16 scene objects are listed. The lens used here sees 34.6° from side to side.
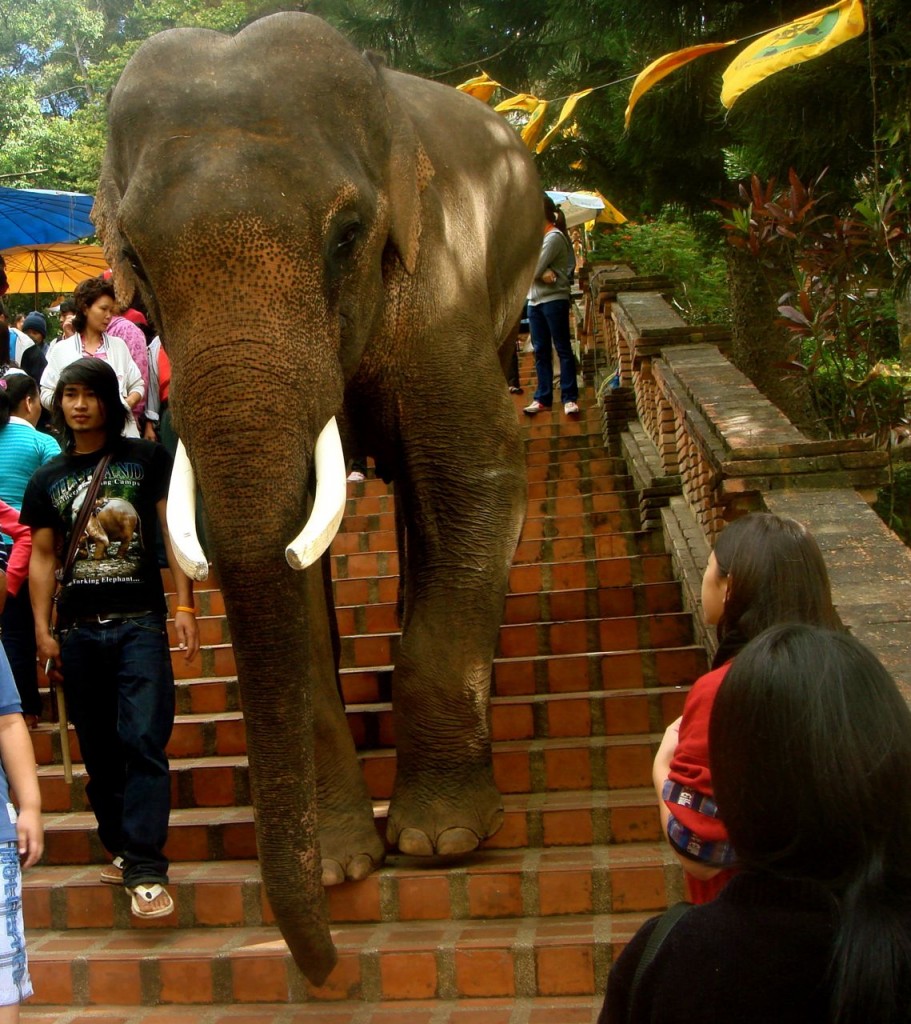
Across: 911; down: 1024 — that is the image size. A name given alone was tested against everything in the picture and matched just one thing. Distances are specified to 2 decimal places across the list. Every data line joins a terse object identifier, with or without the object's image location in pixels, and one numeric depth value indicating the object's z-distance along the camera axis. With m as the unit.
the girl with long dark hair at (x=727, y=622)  2.58
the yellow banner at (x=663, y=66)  7.55
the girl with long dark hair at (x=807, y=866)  1.59
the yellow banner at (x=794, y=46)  6.50
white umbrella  16.59
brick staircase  4.41
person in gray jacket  11.17
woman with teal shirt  6.18
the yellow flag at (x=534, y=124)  9.41
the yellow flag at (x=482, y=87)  10.34
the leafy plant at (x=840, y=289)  7.48
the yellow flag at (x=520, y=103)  9.91
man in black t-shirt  4.81
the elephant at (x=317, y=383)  3.79
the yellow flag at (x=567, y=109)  8.71
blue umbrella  10.18
